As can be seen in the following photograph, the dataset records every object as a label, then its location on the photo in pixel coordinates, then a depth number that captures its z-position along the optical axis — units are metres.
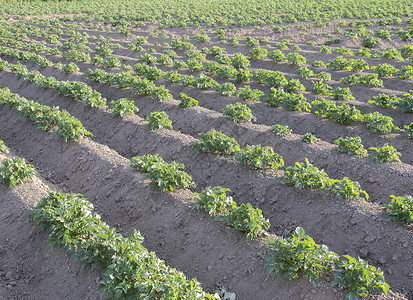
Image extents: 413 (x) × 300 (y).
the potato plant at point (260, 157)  9.84
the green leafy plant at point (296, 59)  20.83
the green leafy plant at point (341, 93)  15.17
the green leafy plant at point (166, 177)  8.98
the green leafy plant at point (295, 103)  14.07
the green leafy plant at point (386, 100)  14.09
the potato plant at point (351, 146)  10.52
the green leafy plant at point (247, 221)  7.32
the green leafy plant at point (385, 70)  18.30
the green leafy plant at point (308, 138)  11.34
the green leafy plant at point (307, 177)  8.82
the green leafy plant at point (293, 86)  16.03
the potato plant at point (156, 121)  12.50
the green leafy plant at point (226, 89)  15.61
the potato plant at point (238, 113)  12.94
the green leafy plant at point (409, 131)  11.82
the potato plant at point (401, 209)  7.73
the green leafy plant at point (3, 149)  11.18
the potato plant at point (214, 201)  7.96
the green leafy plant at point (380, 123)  11.92
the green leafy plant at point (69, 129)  11.70
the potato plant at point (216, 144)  10.79
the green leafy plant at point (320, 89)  16.03
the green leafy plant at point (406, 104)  13.77
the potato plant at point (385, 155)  10.05
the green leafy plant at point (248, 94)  14.87
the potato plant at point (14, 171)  9.08
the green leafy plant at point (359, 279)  5.89
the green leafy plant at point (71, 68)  19.76
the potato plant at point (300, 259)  6.27
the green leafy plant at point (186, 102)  14.48
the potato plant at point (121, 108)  13.77
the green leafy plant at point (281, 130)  11.73
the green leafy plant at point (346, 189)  8.49
